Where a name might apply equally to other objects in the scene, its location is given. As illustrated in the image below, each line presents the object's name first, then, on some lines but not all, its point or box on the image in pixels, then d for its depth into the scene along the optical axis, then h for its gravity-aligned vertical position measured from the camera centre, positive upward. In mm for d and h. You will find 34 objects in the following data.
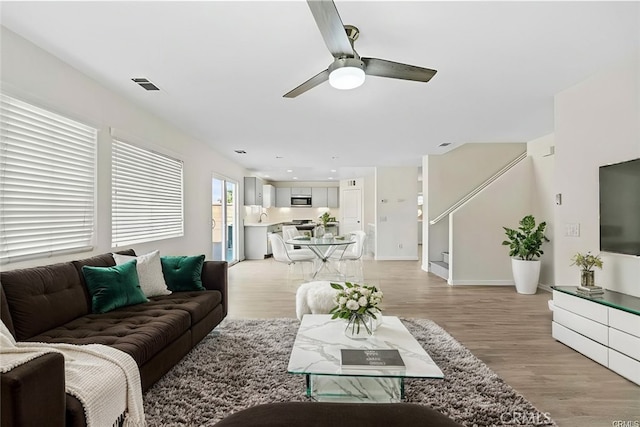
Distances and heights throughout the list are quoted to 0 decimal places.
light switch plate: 3363 -130
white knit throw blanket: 1500 -770
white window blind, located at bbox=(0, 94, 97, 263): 2332 +259
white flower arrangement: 2330 -583
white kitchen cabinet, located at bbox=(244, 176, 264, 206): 9258 +701
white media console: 2502 -902
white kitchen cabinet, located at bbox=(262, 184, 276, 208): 10820 +679
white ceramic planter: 5215 -897
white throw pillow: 3033 -513
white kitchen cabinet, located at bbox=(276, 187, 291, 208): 12070 +613
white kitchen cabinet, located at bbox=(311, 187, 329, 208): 12070 +648
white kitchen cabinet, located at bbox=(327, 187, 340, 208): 12070 +650
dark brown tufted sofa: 1280 -718
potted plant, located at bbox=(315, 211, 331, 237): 6668 -230
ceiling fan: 1897 +968
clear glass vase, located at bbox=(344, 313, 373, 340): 2398 -797
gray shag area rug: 2072 -1179
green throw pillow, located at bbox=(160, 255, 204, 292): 3324 -556
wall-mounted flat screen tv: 2666 +75
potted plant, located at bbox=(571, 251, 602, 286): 3020 -429
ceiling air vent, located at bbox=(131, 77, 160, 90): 3158 +1251
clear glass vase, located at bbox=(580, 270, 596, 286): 3020 -538
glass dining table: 5715 -599
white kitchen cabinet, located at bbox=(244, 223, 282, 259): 9203 -657
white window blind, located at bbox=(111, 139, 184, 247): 3549 +248
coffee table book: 1954 -841
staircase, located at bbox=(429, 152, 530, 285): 5941 -180
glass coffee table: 1918 -861
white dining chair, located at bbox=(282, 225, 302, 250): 7820 -376
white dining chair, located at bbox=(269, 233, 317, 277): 6289 -696
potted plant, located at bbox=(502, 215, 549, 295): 5195 -556
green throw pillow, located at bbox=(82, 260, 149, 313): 2592 -547
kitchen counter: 9164 -227
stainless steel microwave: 11975 +539
